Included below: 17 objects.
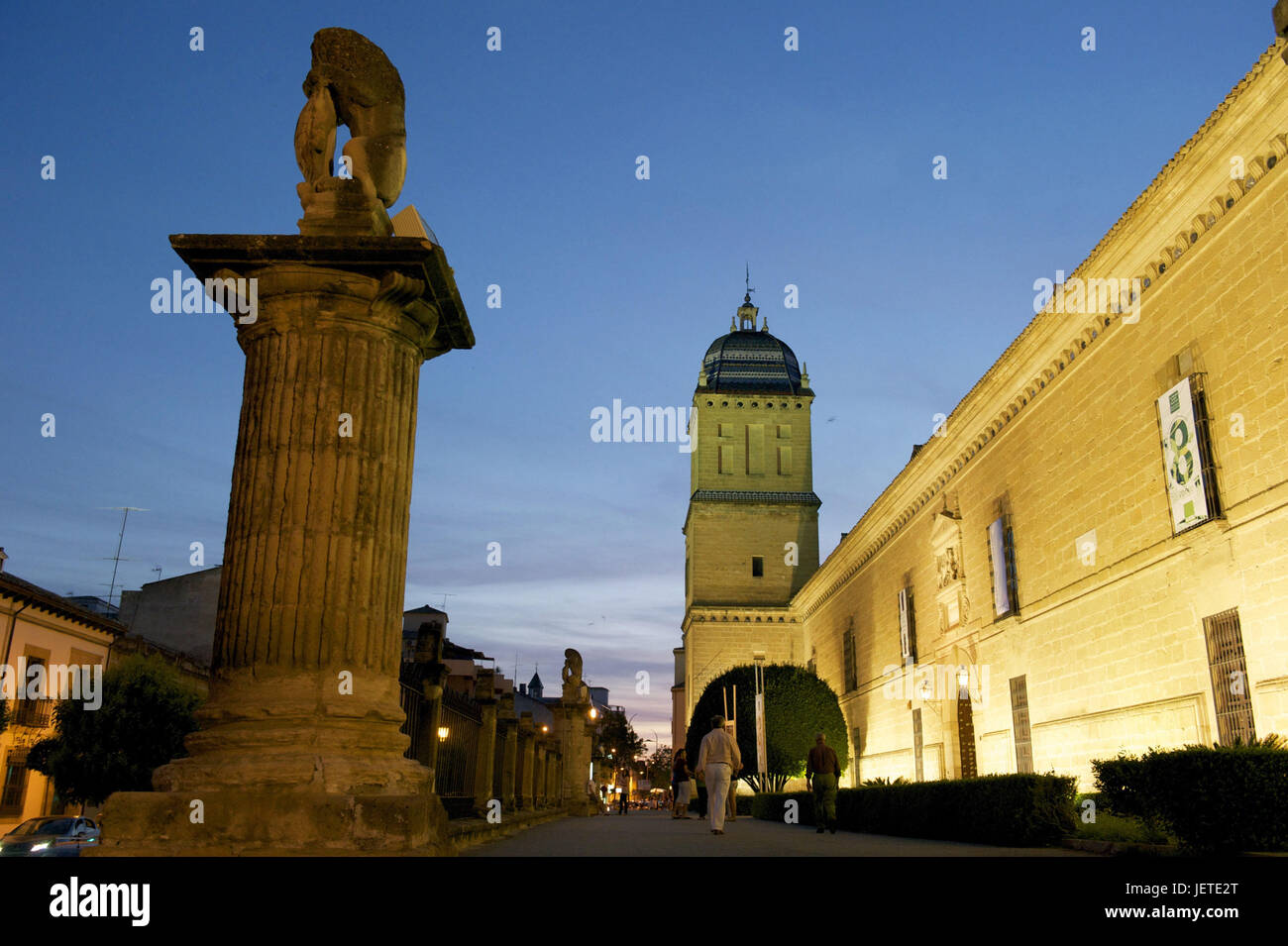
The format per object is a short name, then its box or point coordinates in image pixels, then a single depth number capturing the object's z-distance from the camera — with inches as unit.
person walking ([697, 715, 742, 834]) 449.6
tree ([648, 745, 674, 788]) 3978.8
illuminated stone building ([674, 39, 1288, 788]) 481.4
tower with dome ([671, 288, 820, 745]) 1941.4
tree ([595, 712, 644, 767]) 3128.4
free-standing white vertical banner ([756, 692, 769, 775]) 1169.4
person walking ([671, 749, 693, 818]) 849.5
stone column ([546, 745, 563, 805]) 907.4
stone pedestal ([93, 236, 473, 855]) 185.3
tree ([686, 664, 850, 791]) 1248.2
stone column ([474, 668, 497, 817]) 475.5
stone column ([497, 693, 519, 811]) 563.8
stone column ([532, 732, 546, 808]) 747.4
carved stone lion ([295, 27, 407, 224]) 237.0
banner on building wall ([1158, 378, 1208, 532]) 533.0
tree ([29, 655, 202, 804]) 896.3
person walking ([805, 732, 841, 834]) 552.7
